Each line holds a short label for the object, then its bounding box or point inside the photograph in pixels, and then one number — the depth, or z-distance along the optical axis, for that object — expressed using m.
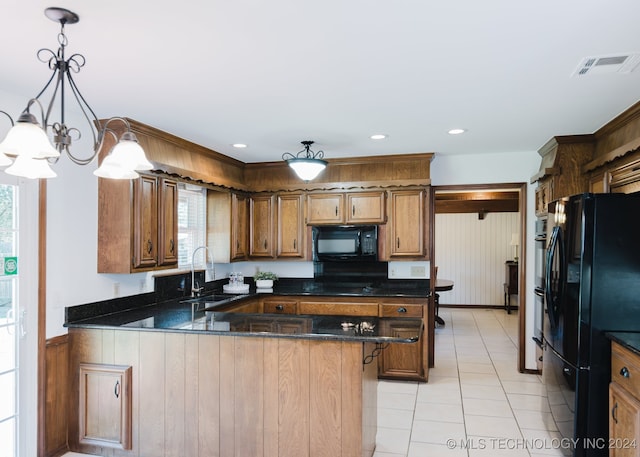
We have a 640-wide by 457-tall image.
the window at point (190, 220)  4.48
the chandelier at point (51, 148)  1.57
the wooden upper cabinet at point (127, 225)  3.26
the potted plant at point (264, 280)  5.16
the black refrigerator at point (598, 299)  2.58
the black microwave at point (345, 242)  4.91
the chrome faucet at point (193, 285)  4.38
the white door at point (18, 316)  2.71
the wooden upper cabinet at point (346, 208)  4.85
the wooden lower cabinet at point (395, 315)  4.42
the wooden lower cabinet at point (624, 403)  2.18
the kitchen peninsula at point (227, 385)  2.58
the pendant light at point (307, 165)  3.88
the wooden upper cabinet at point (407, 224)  4.76
